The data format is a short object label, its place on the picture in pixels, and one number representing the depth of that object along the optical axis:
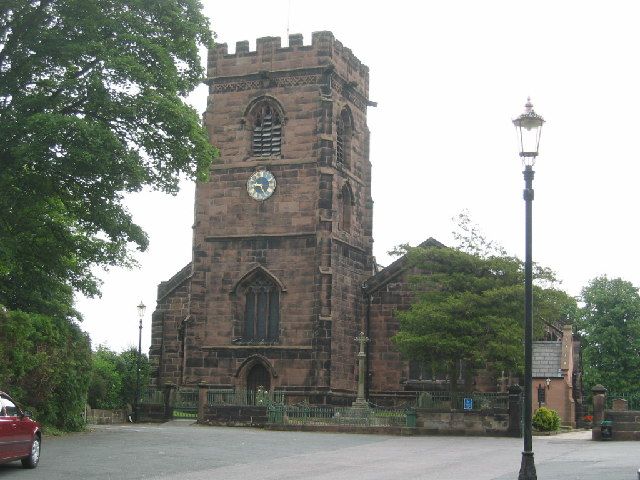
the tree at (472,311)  37.44
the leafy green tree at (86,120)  26.67
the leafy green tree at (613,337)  72.81
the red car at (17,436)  19.15
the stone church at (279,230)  44.28
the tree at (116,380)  52.47
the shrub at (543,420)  39.16
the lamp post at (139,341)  45.41
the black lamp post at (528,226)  15.63
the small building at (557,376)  52.66
